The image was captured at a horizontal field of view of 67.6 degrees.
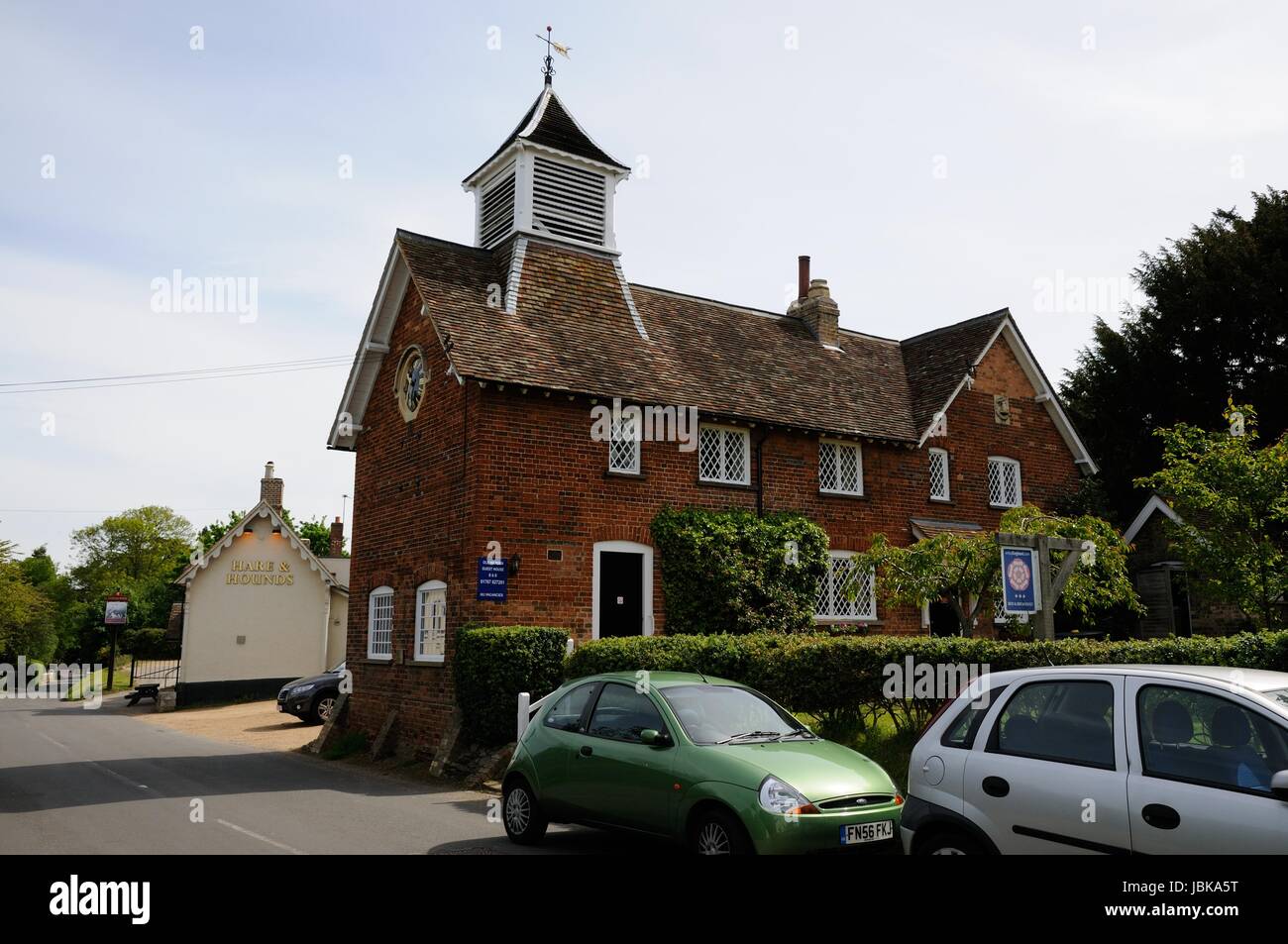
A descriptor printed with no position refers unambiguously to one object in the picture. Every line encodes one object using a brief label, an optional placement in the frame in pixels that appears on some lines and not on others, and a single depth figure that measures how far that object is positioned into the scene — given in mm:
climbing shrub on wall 18250
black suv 24922
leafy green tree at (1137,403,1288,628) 17531
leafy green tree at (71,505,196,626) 93125
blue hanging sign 11797
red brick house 17344
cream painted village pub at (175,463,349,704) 35094
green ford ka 7379
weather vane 22948
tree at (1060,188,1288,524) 29594
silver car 5305
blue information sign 16375
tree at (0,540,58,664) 51688
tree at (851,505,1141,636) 16922
